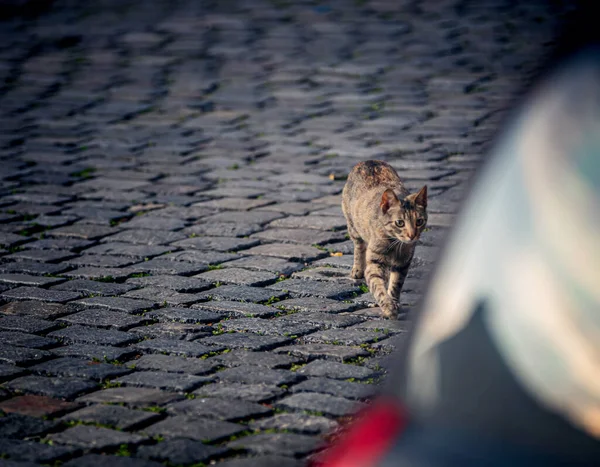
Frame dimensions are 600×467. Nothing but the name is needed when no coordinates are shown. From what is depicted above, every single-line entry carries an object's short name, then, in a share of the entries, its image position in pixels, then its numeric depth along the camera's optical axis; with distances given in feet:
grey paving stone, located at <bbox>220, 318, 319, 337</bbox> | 30.27
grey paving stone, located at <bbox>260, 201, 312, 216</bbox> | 43.55
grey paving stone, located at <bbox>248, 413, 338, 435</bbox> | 23.35
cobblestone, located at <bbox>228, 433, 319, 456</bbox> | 22.03
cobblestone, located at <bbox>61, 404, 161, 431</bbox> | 23.80
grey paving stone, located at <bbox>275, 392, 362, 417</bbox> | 24.43
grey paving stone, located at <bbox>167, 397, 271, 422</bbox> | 24.22
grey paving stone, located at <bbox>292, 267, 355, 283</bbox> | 35.58
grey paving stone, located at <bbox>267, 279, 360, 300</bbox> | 34.01
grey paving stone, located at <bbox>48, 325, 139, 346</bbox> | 29.71
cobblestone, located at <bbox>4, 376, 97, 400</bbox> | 25.91
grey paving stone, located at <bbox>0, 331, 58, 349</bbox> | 29.58
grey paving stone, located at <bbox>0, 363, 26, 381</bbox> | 27.26
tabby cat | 31.65
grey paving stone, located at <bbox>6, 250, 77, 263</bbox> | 38.40
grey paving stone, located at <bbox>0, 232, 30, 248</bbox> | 40.40
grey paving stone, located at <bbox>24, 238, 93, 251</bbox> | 39.86
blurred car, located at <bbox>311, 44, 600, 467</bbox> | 9.98
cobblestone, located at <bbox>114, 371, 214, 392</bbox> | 26.18
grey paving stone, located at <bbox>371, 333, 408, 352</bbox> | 28.81
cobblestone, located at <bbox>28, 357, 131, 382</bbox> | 27.12
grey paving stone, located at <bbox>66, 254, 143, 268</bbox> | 37.76
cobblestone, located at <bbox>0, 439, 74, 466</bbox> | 21.98
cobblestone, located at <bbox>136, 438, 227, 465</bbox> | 21.71
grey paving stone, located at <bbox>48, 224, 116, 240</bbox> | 41.32
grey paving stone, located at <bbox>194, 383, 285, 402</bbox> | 25.43
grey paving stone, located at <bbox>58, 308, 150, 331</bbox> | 31.24
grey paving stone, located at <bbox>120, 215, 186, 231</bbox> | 42.22
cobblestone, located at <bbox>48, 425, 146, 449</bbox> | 22.62
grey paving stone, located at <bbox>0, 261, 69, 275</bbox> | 37.09
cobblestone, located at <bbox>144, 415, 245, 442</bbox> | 22.98
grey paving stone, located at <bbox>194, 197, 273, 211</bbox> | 44.60
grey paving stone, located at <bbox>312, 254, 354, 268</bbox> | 37.09
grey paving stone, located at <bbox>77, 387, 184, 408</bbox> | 25.17
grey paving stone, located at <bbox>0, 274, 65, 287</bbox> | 35.68
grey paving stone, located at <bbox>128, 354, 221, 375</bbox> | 27.40
